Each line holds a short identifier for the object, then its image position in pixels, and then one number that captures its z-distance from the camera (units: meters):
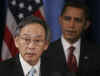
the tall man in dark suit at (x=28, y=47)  6.11
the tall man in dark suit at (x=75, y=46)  6.65
